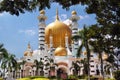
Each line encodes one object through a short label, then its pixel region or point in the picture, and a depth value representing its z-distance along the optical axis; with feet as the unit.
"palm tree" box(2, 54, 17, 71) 236.67
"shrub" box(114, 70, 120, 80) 97.50
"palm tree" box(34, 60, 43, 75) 271.20
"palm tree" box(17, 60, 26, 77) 280.20
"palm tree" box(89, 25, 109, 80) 85.79
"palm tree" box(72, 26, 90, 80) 151.94
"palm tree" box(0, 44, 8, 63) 196.95
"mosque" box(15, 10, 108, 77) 288.71
